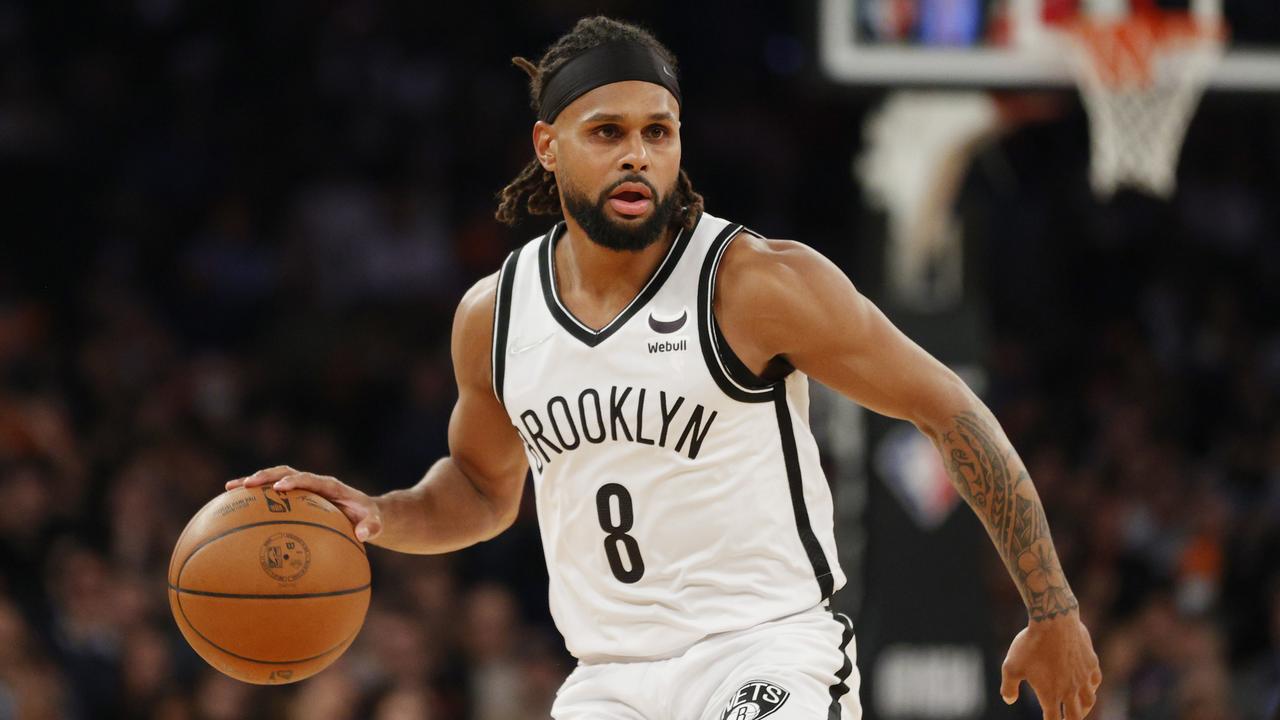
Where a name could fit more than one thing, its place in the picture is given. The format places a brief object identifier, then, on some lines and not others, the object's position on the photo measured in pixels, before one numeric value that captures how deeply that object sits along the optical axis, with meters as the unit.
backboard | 15.77
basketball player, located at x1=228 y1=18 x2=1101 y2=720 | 7.69
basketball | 8.03
